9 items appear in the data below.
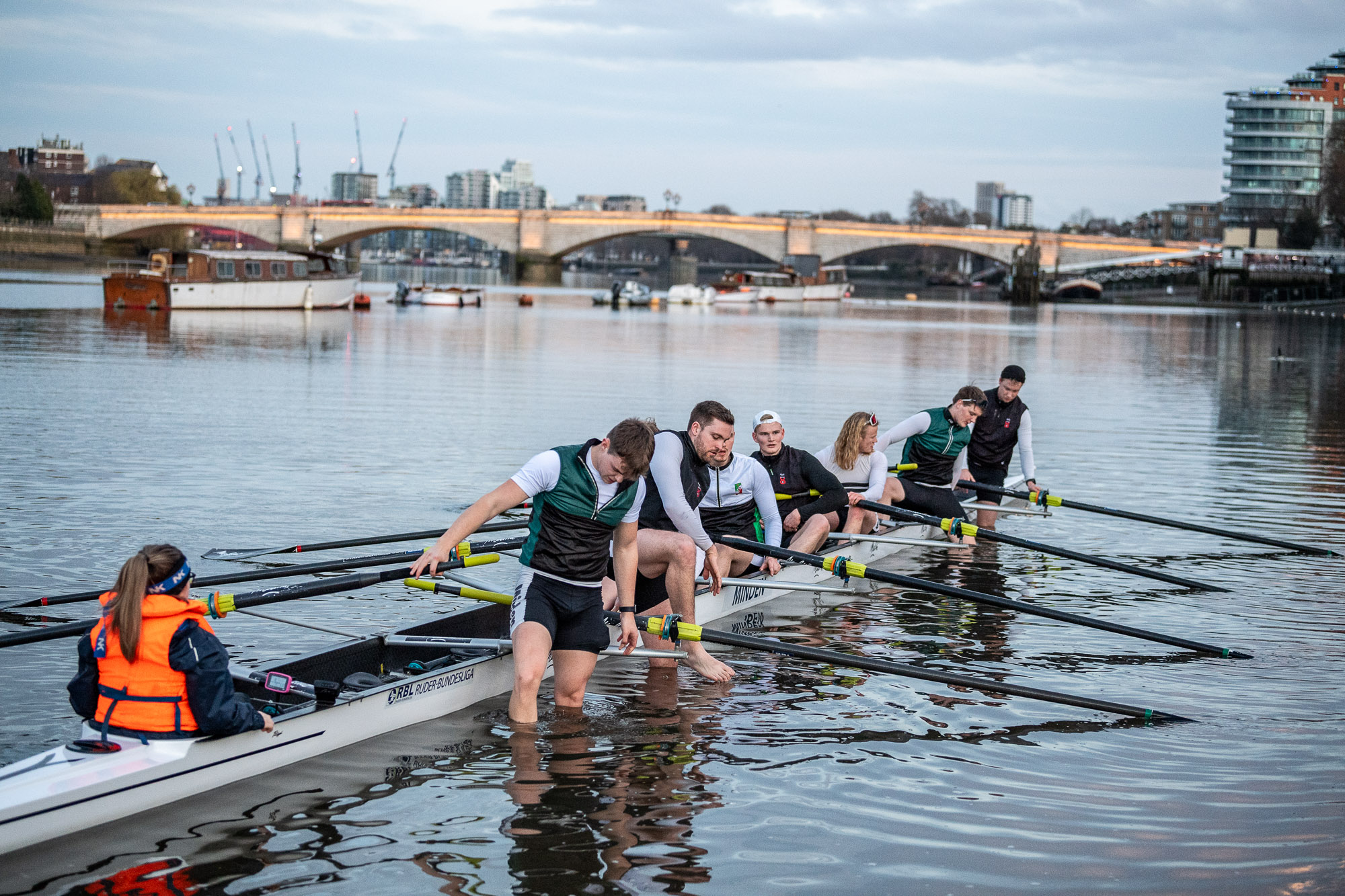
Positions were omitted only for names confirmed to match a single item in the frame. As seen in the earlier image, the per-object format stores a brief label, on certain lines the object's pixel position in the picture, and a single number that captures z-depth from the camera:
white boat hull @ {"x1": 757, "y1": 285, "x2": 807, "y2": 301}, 94.19
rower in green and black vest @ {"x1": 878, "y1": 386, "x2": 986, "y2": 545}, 12.98
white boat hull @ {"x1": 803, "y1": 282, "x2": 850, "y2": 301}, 98.94
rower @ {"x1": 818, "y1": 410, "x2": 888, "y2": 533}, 11.99
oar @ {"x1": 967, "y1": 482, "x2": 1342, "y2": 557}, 13.83
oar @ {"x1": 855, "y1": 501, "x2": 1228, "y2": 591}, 11.73
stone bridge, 107.75
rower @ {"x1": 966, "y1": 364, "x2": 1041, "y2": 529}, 14.16
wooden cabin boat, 52.69
